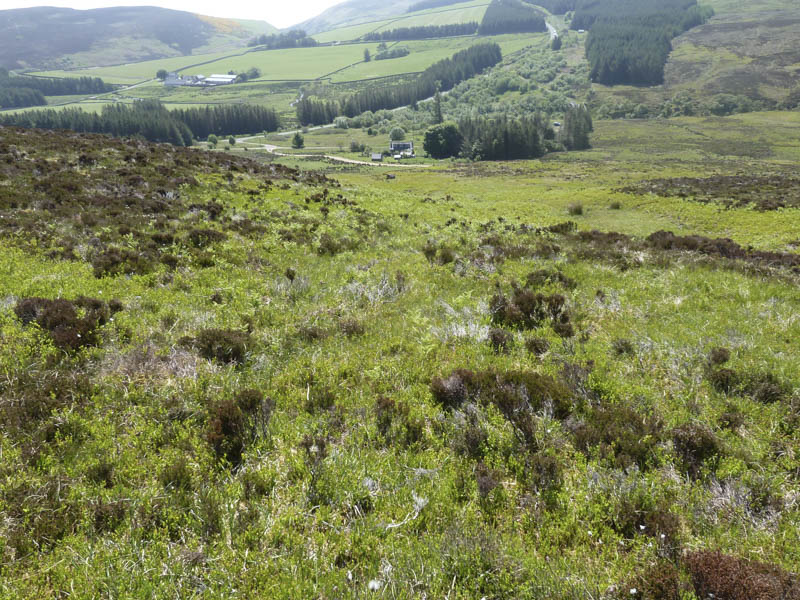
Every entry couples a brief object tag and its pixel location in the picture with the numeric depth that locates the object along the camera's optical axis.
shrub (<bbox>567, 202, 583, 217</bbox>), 38.84
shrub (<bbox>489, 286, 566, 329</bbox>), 8.70
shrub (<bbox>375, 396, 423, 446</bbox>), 5.39
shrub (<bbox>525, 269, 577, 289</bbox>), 11.04
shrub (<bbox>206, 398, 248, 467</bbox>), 5.02
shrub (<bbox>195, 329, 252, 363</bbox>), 6.95
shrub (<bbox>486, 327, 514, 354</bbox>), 7.59
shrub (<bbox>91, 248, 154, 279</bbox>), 9.96
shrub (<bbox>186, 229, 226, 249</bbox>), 13.02
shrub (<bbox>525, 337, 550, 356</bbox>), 7.49
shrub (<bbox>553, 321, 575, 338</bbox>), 8.08
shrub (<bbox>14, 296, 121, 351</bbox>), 6.58
